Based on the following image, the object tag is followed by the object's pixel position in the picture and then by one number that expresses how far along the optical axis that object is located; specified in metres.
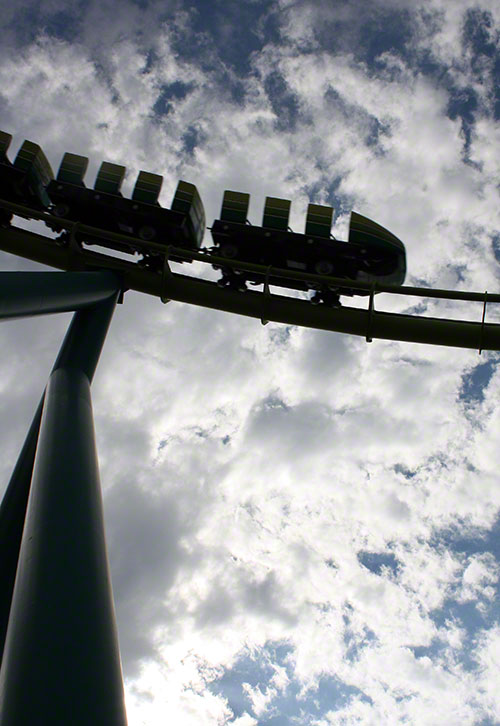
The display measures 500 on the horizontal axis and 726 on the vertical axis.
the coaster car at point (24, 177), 11.29
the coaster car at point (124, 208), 11.13
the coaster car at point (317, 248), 11.08
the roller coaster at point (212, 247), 9.88
